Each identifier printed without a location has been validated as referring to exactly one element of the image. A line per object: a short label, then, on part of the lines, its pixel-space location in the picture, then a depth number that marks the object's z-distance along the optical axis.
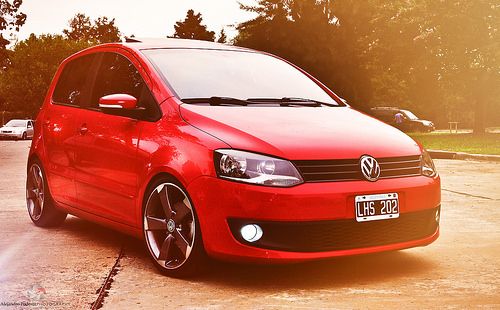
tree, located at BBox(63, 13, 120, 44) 95.25
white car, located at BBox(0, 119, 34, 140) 48.94
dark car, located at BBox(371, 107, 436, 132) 53.54
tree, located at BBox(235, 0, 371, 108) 47.34
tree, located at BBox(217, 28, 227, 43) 87.50
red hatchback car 4.87
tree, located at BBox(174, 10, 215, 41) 86.94
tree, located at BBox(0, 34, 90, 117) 73.94
